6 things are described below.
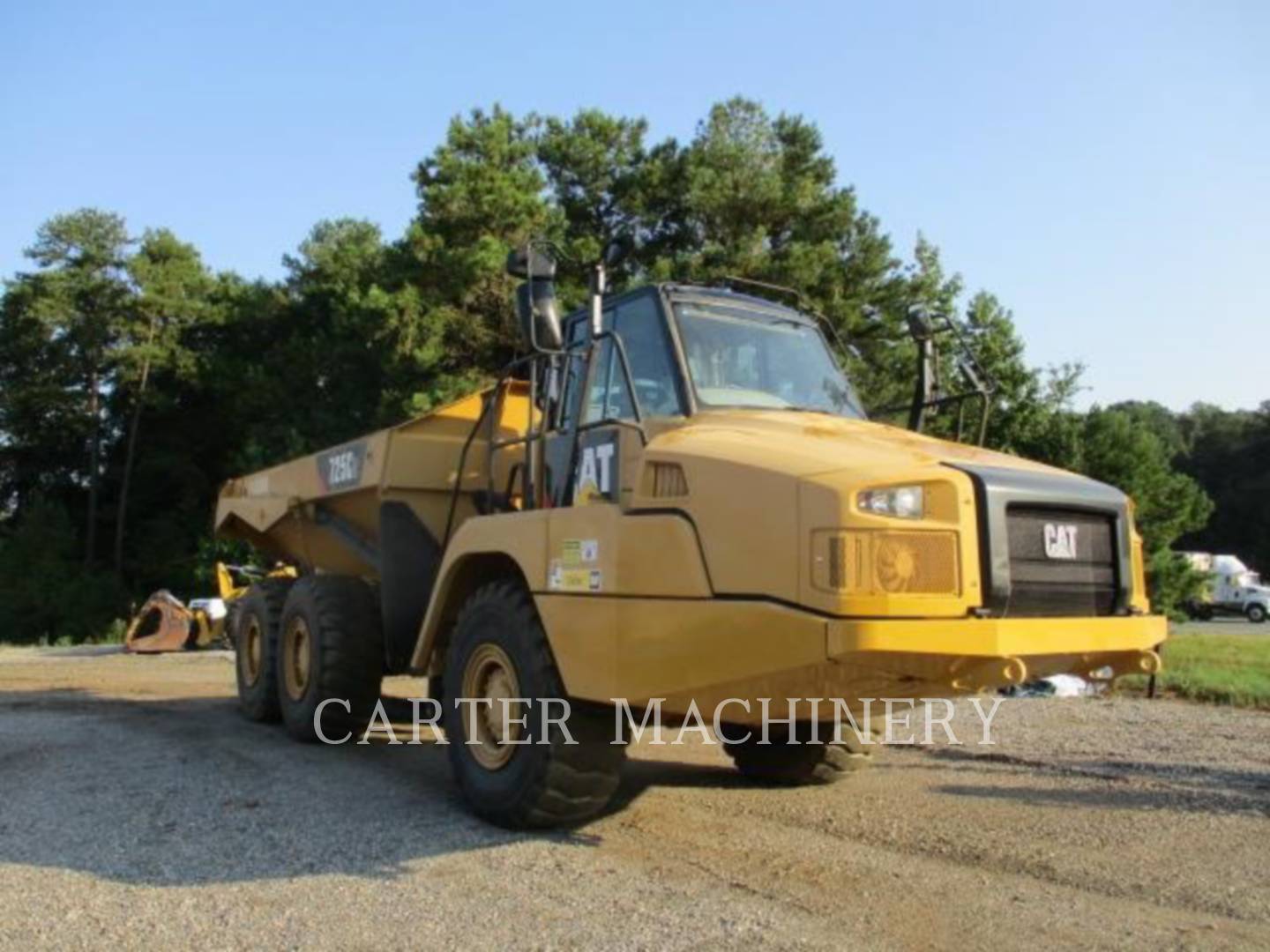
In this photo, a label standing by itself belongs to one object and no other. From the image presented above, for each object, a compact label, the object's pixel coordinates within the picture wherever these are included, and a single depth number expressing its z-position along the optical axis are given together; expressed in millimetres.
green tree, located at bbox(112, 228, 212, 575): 43844
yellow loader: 19938
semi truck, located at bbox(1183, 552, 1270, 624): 47156
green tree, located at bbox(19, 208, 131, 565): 43906
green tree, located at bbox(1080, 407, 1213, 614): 21734
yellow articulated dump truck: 4398
